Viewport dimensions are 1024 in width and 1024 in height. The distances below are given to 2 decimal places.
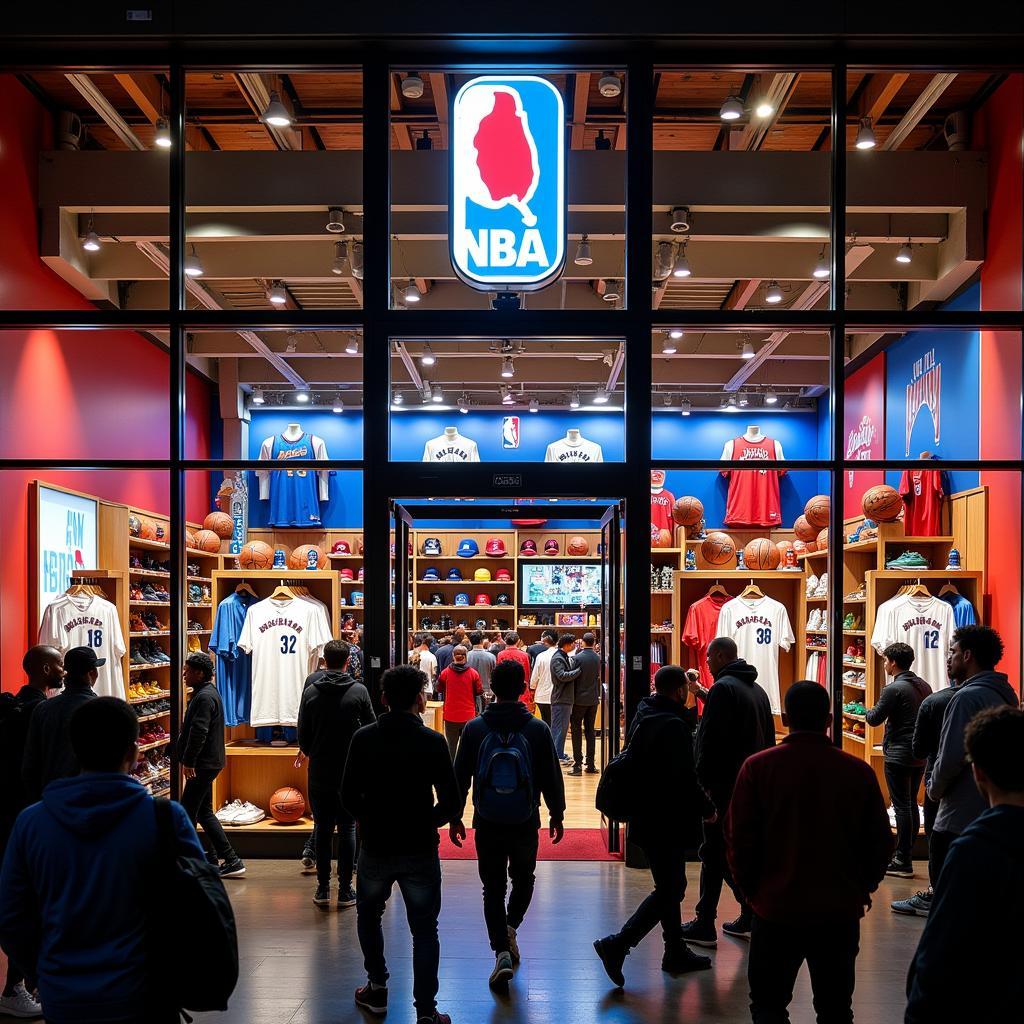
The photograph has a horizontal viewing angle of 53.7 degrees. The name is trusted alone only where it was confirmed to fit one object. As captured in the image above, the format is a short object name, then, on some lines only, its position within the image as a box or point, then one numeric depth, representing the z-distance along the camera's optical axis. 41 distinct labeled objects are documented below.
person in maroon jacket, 3.36
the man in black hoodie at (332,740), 6.29
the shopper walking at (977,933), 2.25
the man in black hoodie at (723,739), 5.19
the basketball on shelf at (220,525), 9.62
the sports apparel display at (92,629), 7.72
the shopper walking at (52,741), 4.74
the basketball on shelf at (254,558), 8.59
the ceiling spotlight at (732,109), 7.41
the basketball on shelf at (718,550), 10.06
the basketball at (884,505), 8.58
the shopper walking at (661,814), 4.81
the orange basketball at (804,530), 9.90
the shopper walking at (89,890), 2.56
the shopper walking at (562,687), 11.10
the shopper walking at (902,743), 6.90
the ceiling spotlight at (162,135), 7.28
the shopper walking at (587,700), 11.27
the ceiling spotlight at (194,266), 7.26
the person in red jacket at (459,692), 10.07
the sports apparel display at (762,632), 9.43
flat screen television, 15.21
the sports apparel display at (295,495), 11.19
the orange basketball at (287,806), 7.49
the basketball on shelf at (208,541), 9.37
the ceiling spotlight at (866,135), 7.39
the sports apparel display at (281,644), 8.05
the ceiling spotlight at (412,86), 6.93
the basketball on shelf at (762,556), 10.06
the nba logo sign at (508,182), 6.80
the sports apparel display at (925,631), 8.13
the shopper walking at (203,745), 6.55
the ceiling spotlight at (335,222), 7.68
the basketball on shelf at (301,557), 9.75
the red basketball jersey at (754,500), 13.78
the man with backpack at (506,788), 4.70
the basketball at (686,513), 10.46
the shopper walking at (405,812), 4.17
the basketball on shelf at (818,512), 9.44
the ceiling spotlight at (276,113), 7.32
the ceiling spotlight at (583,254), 7.14
